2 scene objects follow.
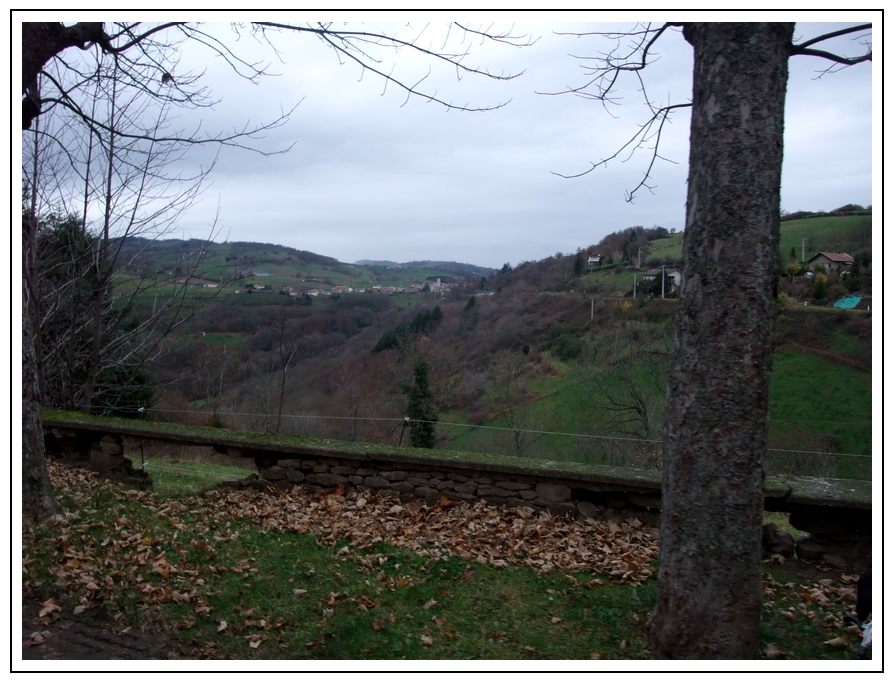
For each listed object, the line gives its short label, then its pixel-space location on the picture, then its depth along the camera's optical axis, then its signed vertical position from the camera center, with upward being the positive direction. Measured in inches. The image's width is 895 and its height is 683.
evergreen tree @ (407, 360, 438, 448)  968.9 -93.9
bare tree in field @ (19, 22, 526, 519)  206.5 +76.0
